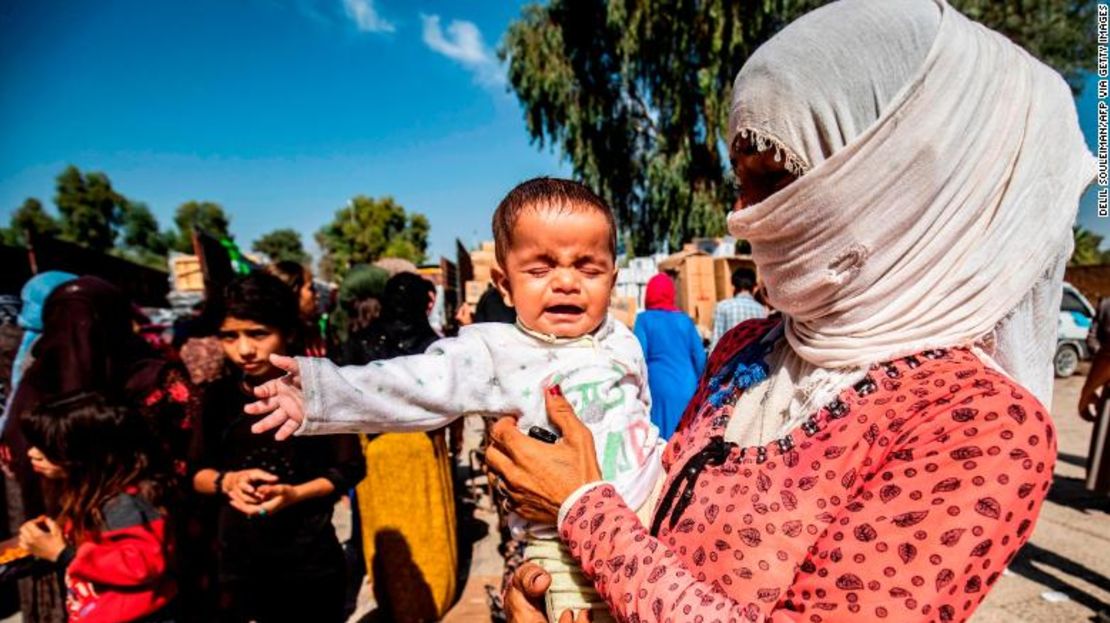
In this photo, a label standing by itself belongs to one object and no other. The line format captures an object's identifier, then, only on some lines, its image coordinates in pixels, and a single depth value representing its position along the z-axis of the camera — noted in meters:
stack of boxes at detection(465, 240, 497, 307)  7.41
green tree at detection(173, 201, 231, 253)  60.62
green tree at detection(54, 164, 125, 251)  44.50
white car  11.58
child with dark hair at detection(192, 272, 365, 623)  2.29
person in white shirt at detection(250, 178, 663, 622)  1.21
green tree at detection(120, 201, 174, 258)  60.22
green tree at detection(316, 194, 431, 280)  42.84
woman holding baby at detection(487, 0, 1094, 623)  0.84
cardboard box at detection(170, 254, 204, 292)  9.44
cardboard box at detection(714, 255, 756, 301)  9.99
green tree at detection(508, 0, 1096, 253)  14.14
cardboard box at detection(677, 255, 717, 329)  9.91
